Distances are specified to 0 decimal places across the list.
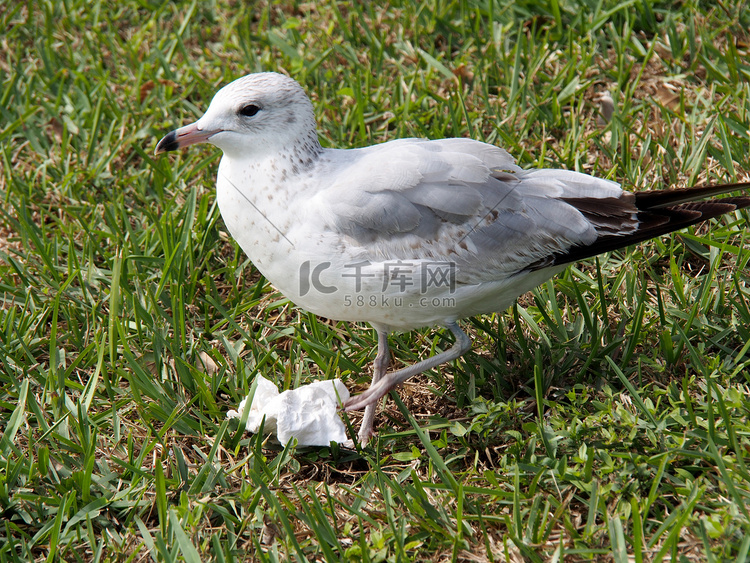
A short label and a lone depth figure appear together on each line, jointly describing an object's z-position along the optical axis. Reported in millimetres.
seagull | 6055
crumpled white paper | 6305
